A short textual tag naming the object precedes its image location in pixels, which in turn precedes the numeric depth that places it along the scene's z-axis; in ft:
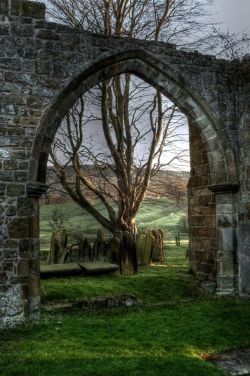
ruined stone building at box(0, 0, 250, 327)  20.24
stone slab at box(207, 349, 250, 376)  13.83
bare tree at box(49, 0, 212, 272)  40.60
